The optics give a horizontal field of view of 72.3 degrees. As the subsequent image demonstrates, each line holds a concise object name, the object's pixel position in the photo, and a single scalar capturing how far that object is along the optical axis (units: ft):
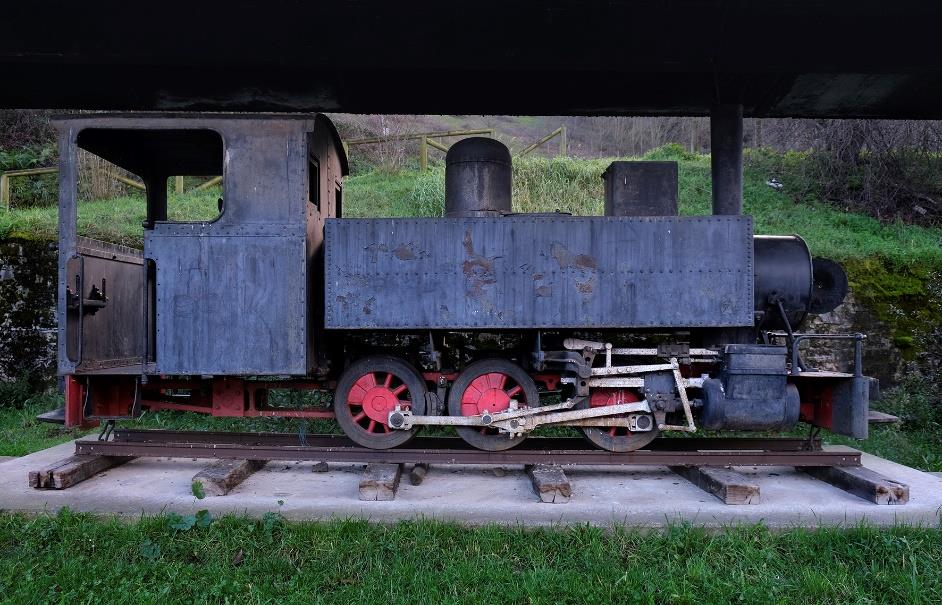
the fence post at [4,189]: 47.22
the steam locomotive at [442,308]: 16.67
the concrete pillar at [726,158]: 20.25
